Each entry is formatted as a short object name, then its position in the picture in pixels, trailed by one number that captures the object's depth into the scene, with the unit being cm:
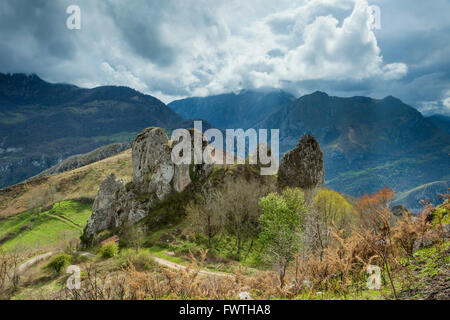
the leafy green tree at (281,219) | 3469
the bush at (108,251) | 3869
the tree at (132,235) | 4558
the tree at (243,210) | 4492
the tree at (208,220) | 4269
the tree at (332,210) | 3629
